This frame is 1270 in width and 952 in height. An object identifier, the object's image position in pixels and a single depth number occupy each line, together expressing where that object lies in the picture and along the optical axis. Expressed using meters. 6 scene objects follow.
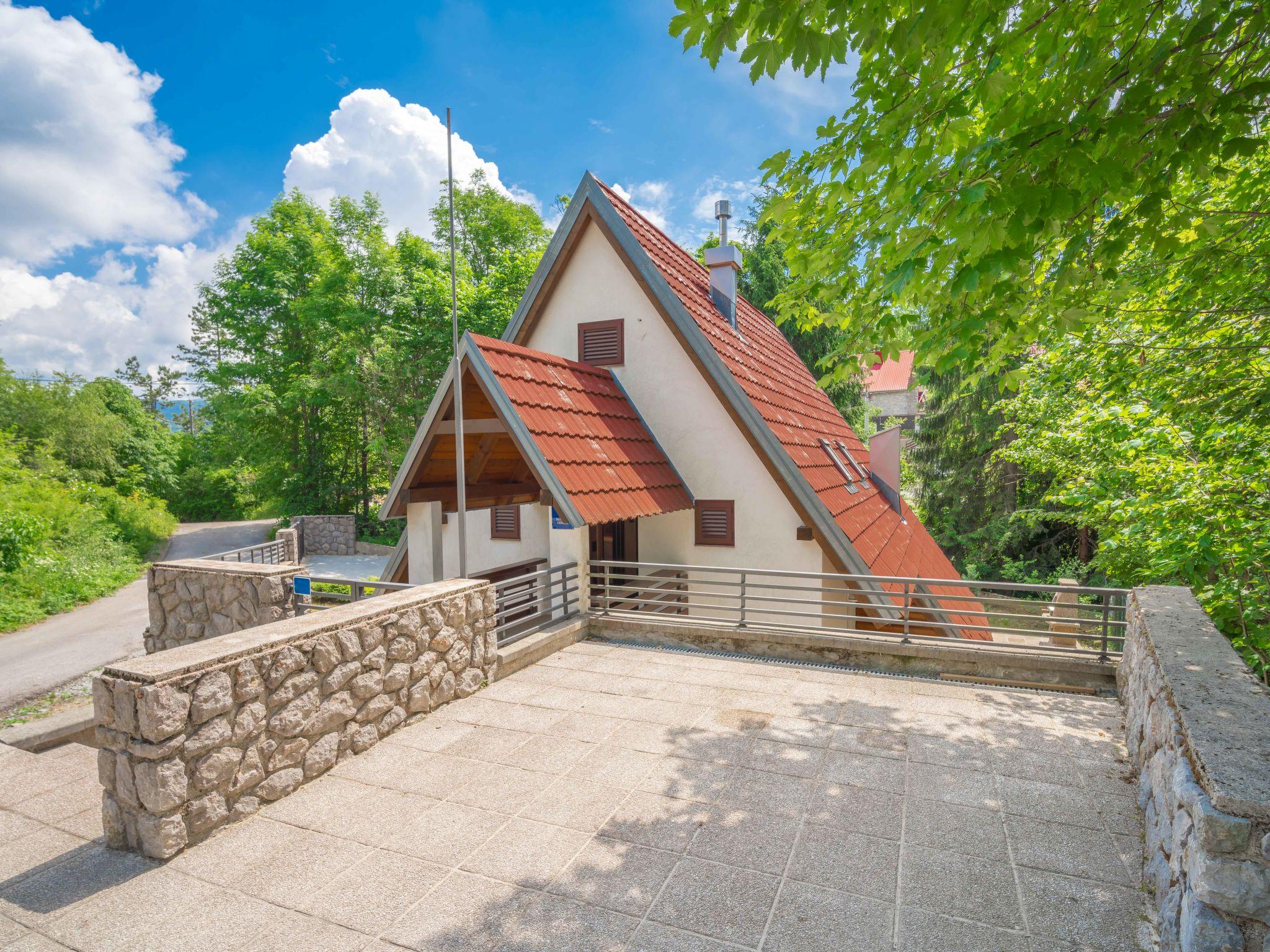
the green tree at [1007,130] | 3.25
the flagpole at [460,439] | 6.67
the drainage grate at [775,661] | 6.73
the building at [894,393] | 49.28
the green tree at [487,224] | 32.19
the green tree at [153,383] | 63.34
